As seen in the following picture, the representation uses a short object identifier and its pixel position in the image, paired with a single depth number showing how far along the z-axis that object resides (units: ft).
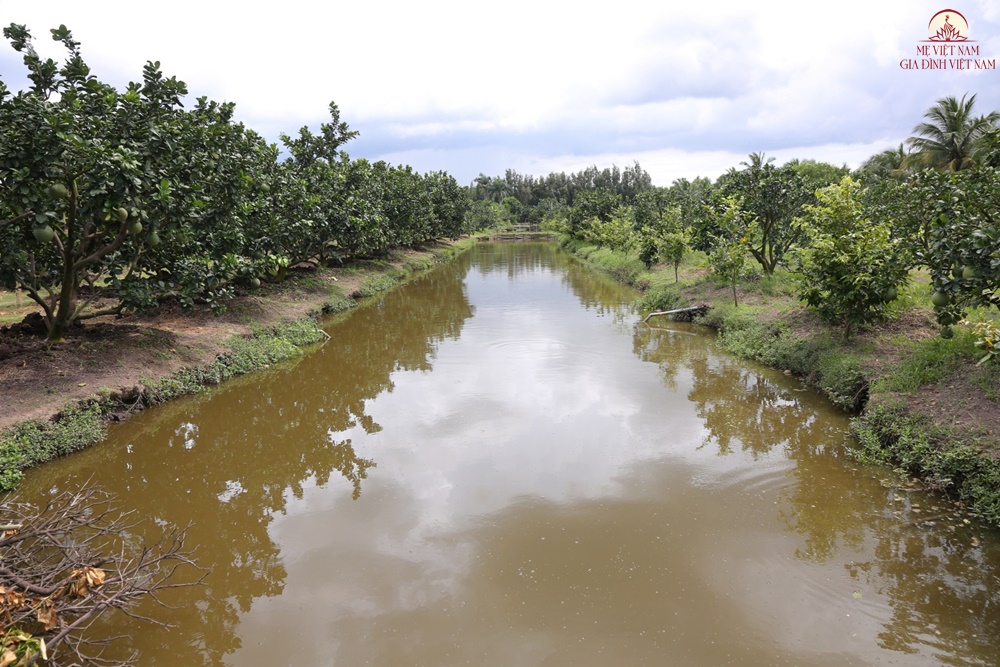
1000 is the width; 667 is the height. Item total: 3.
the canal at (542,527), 16.47
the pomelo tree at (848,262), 34.22
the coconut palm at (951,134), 98.22
